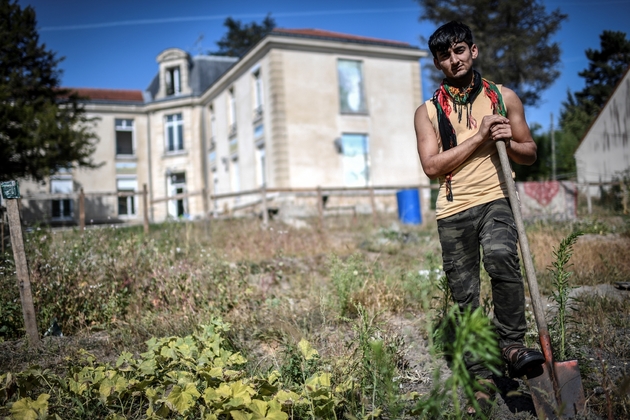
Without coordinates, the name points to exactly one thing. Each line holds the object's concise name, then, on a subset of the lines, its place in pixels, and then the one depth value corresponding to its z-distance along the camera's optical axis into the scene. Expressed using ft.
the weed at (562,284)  8.89
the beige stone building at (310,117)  65.72
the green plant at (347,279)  14.57
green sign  14.34
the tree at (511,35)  84.28
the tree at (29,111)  57.41
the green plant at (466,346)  5.17
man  8.87
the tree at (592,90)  83.20
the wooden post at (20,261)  13.76
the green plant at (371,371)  6.94
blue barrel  51.57
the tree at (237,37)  150.10
